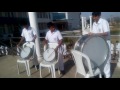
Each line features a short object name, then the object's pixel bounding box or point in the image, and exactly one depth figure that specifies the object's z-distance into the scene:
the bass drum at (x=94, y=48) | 1.72
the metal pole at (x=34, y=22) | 2.72
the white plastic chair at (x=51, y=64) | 2.17
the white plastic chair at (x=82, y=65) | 1.64
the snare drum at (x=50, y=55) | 2.18
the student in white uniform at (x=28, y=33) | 2.65
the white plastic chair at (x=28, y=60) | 2.47
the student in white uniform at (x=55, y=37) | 2.28
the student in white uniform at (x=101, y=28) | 1.93
